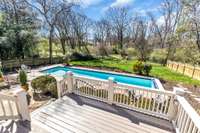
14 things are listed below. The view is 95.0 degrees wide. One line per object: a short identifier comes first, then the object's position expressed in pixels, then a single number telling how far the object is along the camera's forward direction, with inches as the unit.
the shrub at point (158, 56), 543.0
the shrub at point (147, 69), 282.4
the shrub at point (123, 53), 644.7
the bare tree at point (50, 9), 406.0
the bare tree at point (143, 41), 593.4
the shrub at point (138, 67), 285.1
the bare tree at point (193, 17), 296.5
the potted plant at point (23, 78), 164.0
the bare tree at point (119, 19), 720.2
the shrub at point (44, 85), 153.1
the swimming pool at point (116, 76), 257.2
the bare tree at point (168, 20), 513.5
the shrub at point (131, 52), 621.5
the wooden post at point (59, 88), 132.9
